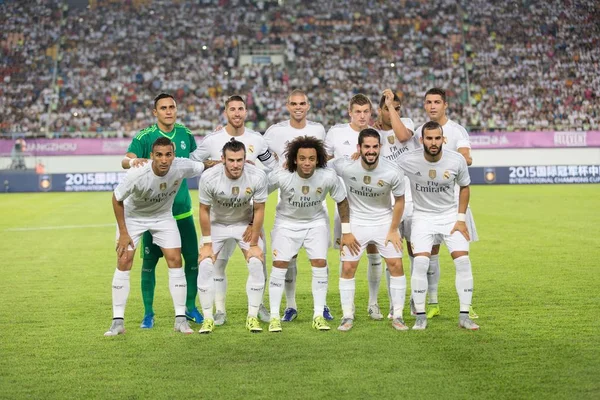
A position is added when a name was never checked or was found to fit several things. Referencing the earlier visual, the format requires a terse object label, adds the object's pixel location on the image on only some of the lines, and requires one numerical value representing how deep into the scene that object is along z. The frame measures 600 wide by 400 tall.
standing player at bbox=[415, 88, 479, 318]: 9.34
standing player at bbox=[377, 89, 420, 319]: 9.52
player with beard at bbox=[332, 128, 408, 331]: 8.69
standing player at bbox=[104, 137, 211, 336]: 8.48
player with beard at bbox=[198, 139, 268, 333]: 8.67
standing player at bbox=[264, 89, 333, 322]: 9.38
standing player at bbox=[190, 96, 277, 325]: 9.09
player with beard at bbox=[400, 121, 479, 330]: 8.60
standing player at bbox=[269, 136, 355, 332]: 8.66
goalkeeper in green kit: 8.98
